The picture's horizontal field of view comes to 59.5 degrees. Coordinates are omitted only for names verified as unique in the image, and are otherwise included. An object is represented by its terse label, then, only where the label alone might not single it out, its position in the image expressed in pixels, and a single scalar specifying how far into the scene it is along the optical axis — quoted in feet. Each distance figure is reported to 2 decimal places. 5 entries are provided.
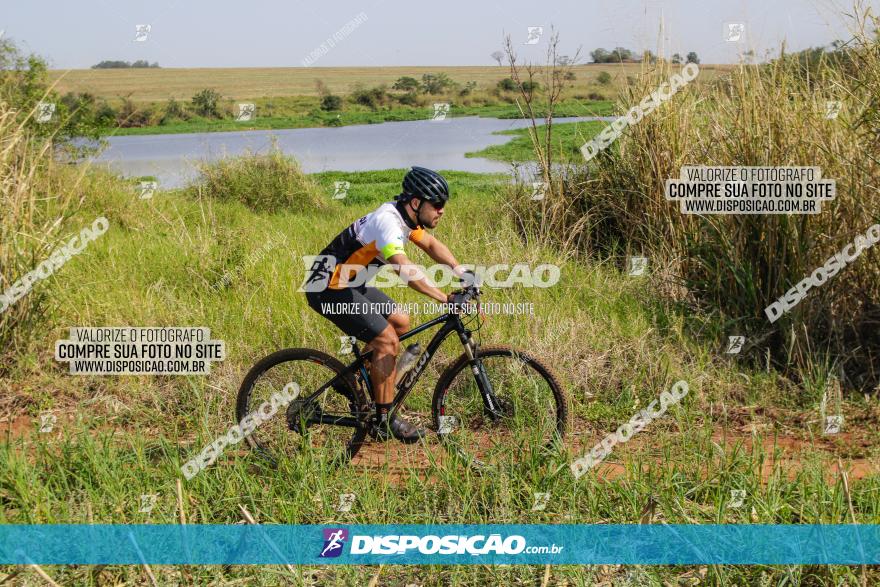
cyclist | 15.64
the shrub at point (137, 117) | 101.83
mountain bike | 15.83
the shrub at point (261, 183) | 43.21
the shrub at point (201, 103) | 95.54
